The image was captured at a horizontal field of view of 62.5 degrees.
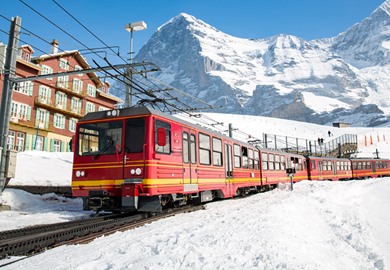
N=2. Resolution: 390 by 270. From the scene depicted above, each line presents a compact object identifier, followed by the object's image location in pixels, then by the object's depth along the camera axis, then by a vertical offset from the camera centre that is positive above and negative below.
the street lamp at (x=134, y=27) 16.81 +8.15
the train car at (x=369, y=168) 36.97 +1.48
